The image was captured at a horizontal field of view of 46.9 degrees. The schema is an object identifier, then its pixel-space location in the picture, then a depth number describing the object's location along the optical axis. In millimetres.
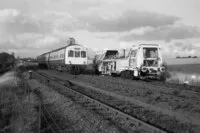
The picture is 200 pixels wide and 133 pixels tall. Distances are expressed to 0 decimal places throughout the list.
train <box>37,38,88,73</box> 28391
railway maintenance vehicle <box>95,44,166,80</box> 18547
